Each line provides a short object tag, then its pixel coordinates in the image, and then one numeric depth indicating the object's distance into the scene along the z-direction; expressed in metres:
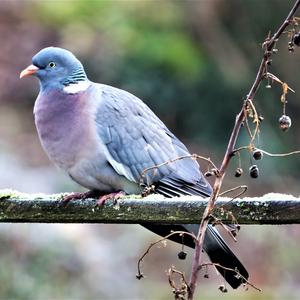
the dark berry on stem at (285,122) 4.39
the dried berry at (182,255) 4.77
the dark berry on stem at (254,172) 4.60
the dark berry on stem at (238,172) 4.34
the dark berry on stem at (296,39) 4.28
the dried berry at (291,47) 4.27
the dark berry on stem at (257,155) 4.42
